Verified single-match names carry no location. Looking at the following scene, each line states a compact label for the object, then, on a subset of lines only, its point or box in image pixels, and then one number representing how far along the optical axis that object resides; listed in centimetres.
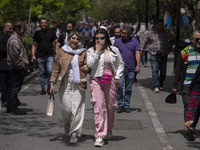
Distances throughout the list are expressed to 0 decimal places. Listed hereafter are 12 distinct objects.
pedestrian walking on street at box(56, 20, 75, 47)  1345
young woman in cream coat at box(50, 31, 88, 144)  798
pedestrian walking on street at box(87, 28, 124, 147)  793
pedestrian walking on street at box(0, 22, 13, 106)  1137
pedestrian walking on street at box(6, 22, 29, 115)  1071
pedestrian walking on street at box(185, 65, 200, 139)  818
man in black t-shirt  1409
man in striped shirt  875
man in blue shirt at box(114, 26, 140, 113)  1125
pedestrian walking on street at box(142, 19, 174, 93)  1489
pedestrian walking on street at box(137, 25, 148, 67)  2375
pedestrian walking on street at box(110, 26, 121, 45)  1281
